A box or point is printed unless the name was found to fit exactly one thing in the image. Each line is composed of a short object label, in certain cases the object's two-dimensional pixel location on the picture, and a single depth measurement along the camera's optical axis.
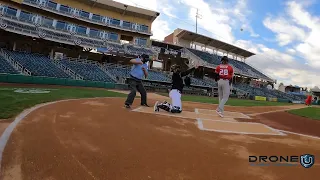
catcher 7.12
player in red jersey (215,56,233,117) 7.45
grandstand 27.59
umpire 7.50
